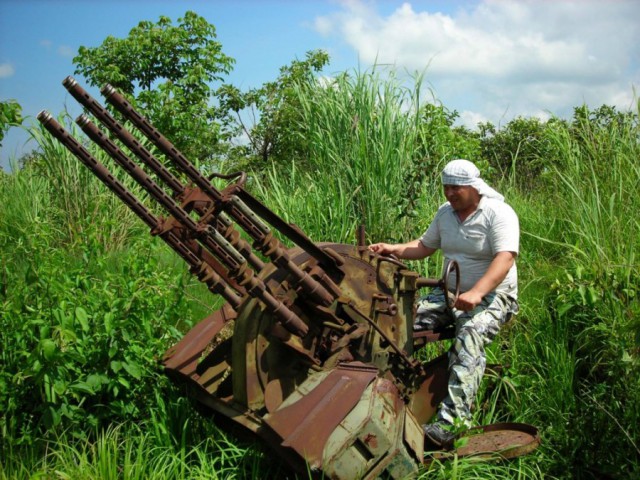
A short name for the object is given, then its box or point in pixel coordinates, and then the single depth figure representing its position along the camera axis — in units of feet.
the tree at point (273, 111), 43.61
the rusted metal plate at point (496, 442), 13.79
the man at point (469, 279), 14.53
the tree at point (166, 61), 51.75
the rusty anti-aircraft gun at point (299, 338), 11.75
